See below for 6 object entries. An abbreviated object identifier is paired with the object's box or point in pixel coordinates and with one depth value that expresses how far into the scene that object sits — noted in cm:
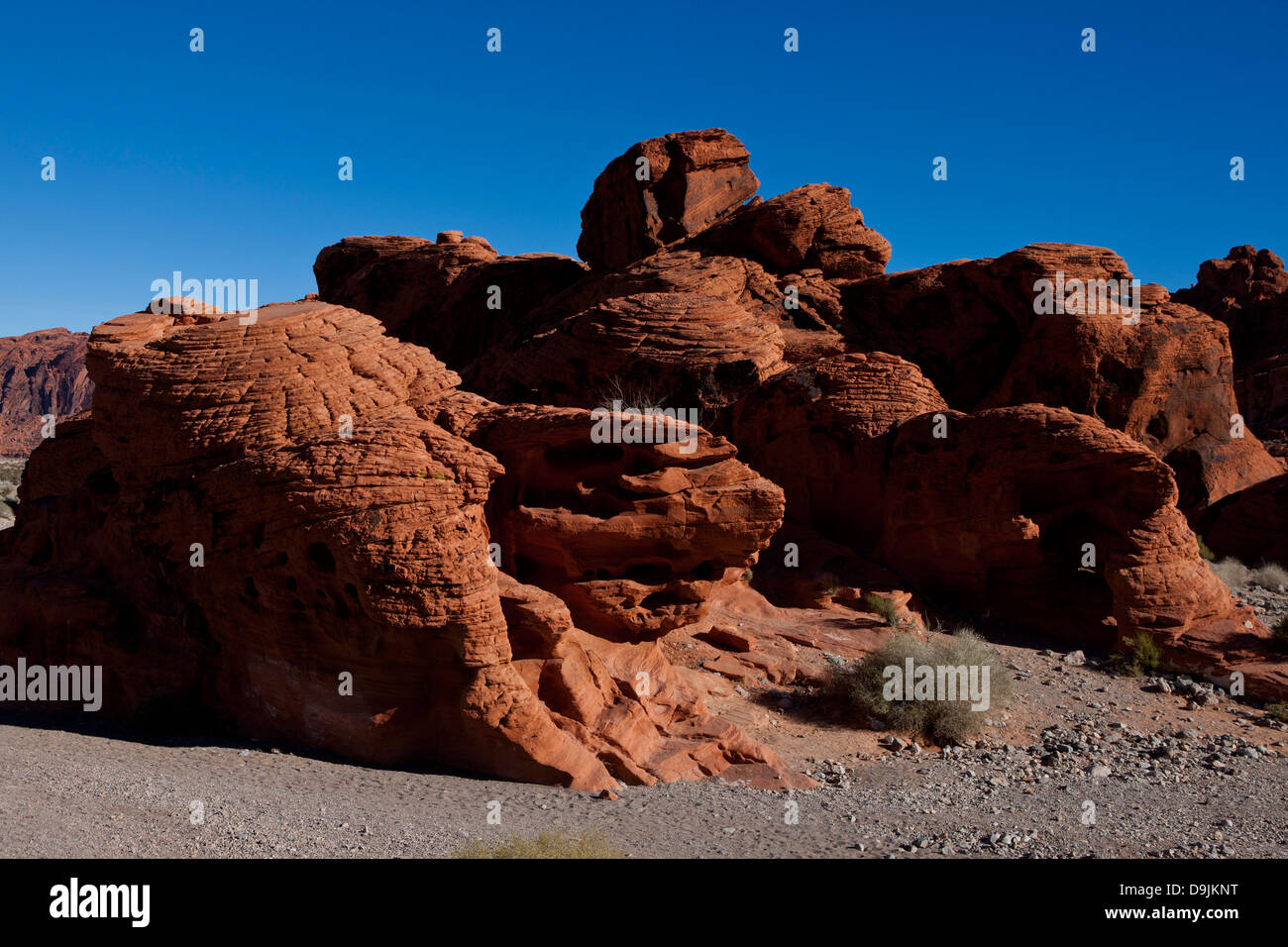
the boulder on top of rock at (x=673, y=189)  2823
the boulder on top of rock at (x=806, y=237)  2548
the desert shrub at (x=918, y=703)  1177
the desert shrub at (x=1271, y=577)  2006
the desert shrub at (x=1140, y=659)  1455
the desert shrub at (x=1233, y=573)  2036
